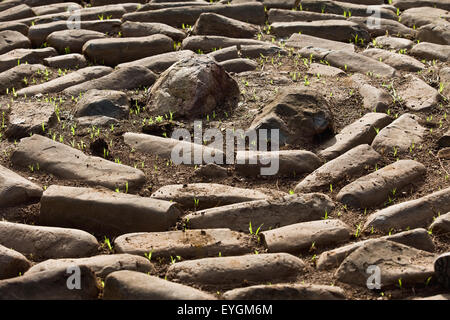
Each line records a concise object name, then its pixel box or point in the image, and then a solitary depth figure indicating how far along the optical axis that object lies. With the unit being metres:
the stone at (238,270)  3.37
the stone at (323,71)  5.45
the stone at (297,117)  4.68
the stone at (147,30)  6.20
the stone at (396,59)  5.52
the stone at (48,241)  3.64
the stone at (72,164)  4.24
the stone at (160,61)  5.64
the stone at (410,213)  3.79
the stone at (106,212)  3.83
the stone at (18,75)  5.50
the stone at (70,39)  6.11
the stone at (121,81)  5.36
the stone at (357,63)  5.45
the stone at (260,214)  3.85
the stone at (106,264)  3.42
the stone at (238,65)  5.58
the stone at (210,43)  5.98
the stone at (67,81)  5.38
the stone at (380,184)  4.06
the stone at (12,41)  6.07
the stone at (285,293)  3.16
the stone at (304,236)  3.65
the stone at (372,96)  4.95
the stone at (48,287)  3.18
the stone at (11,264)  3.46
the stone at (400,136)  4.53
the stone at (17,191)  4.05
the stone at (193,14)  6.52
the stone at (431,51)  5.69
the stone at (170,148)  4.49
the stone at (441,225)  3.70
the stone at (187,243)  3.61
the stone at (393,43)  5.93
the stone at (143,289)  3.12
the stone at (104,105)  5.03
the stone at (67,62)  5.84
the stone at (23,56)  5.80
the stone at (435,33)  5.98
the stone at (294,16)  6.57
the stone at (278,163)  4.38
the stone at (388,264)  3.32
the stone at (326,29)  6.19
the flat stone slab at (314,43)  5.94
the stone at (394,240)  3.50
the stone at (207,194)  4.05
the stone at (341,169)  4.22
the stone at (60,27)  6.27
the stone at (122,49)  5.87
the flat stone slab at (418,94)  4.97
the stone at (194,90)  5.04
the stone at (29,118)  4.81
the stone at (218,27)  6.21
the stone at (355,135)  4.54
